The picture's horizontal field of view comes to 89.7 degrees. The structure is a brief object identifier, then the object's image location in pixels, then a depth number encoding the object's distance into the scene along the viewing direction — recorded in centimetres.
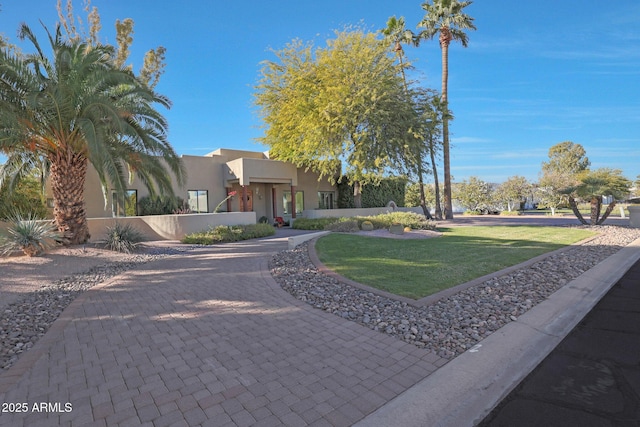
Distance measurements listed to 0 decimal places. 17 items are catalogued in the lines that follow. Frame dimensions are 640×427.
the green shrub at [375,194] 2695
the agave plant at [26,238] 951
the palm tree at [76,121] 901
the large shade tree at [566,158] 5312
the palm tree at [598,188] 1662
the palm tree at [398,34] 2623
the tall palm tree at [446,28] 2486
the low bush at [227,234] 1348
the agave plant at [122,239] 1115
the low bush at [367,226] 1623
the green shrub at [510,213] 3335
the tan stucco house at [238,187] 1725
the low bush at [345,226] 1595
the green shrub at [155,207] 1736
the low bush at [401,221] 1569
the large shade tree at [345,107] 1959
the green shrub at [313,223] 1834
